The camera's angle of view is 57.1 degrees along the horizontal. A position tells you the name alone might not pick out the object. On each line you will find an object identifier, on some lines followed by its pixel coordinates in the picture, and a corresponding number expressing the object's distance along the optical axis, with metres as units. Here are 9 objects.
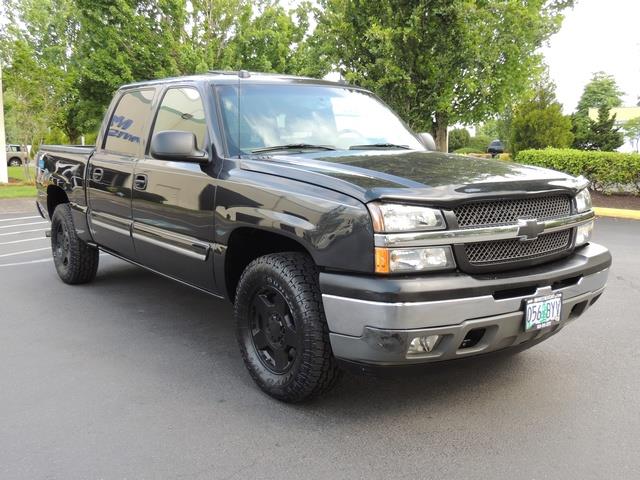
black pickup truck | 2.74
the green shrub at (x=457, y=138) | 44.56
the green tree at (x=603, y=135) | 28.30
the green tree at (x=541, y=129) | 20.12
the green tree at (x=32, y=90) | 17.89
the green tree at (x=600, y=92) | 53.06
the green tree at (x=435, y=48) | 12.48
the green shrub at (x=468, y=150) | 38.71
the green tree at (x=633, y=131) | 41.22
